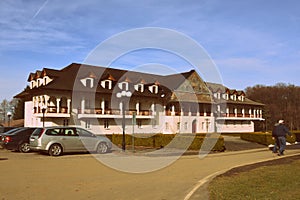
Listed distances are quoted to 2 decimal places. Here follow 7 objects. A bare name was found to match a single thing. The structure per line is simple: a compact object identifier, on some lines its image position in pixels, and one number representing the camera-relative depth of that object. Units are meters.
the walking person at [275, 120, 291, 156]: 17.19
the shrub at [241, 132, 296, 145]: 28.64
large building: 41.59
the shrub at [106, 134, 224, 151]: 22.44
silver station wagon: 17.55
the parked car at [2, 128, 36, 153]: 20.16
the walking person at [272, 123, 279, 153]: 17.36
